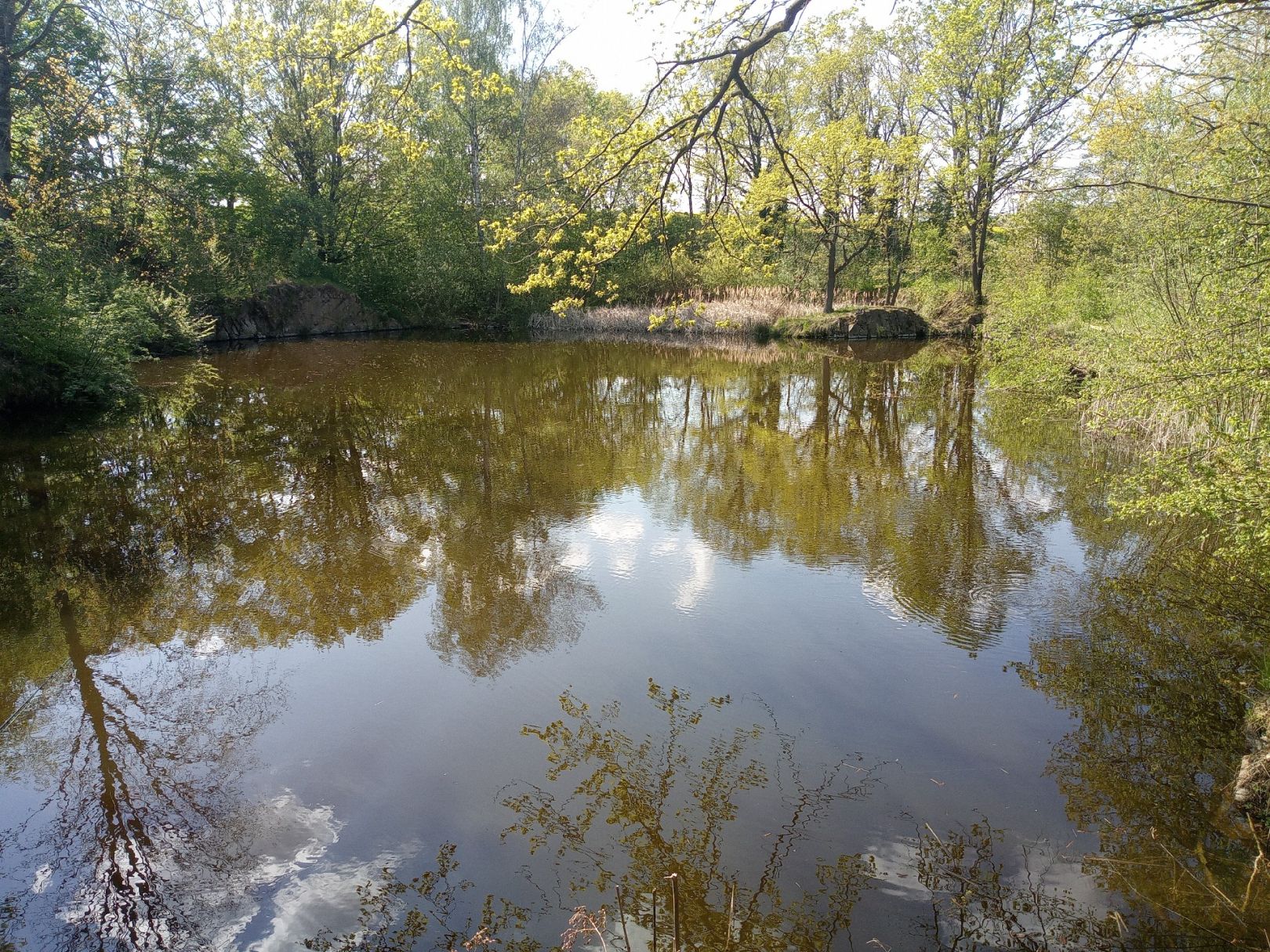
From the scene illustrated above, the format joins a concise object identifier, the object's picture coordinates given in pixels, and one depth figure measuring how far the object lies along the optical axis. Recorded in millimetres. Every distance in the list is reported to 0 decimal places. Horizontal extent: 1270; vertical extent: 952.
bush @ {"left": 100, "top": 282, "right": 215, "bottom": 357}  11562
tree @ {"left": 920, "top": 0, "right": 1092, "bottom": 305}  16672
